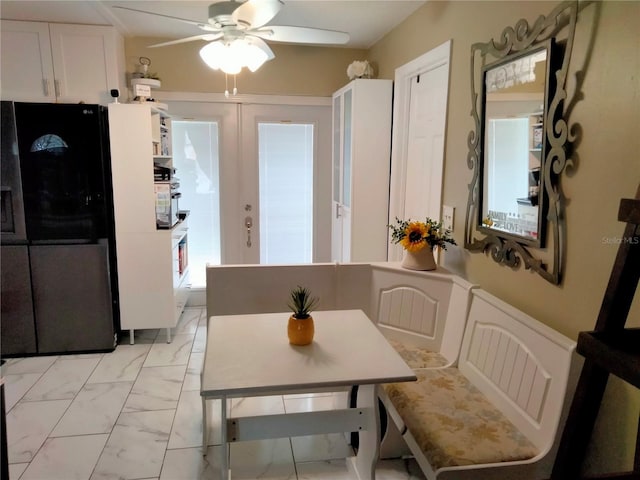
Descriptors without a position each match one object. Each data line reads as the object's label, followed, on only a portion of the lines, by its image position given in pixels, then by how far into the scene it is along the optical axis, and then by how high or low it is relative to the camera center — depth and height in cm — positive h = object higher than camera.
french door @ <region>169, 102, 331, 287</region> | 423 -7
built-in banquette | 159 -84
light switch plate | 268 -26
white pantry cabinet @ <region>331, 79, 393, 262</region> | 353 +7
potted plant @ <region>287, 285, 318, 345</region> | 187 -63
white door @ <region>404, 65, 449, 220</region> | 290 +21
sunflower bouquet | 258 -36
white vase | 260 -50
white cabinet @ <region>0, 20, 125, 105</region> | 332 +82
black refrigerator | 313 -43
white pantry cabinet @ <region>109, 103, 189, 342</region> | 328 -46
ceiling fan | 197 +69
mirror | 174 +14
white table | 160 -73
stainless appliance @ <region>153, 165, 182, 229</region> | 341 -19
